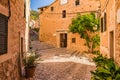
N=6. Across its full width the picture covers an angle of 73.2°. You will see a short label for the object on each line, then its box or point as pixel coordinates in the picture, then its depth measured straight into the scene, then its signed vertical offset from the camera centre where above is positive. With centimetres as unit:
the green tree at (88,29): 947 +130
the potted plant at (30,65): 356 -114
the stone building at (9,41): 206 -3
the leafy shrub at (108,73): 242 -104
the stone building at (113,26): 274 +49
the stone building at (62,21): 1048 +284
